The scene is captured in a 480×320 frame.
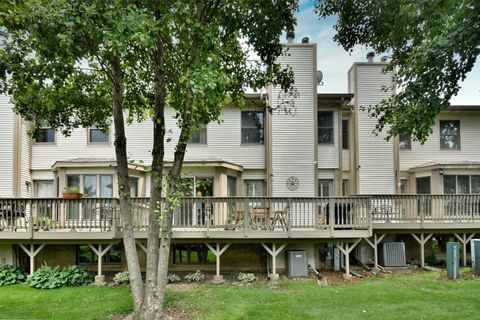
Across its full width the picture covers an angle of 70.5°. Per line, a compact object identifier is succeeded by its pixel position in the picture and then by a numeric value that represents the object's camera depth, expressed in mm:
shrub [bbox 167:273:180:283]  10289
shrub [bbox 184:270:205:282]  10391
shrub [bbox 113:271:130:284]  10000
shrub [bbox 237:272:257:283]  10180
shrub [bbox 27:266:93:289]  9688
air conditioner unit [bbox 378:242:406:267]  11789
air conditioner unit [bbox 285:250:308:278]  10602
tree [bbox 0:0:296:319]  5312
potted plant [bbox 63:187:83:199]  10498
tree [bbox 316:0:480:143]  6574
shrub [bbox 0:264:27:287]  10078
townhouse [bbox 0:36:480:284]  10352
